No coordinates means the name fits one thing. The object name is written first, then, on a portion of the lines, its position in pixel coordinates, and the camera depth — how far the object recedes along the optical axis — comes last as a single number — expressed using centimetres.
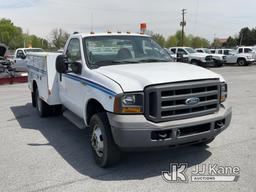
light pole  4762
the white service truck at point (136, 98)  286
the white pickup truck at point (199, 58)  1866
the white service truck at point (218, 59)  2025
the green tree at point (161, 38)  6263
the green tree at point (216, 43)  7717
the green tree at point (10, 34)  6660
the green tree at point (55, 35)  4145
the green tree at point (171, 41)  7249
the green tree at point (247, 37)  6725
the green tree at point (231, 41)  7342
